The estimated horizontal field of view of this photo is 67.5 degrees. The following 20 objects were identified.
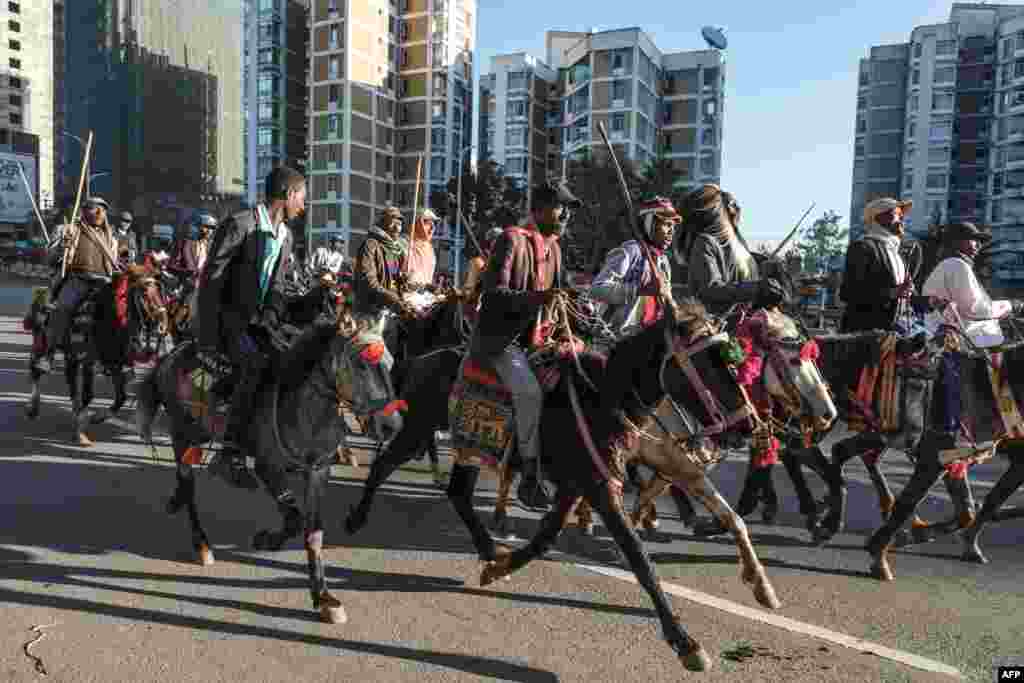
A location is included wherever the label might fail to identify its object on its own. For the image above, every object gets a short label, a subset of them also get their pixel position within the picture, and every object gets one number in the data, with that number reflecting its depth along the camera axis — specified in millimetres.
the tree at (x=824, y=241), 66562
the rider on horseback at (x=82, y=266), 9844
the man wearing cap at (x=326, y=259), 12887
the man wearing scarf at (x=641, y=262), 5969
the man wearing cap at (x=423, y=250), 9898
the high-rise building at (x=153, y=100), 91938
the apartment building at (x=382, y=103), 72375
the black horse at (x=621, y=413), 4074
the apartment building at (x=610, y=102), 70188
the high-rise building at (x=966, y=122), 67062
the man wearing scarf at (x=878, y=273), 6672
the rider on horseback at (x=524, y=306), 4812
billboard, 72125
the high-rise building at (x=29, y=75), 94125
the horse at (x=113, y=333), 9227
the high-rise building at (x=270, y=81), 77188
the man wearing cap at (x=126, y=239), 12203
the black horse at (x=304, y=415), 4488
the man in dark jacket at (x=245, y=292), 5336
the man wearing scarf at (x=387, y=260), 8023
